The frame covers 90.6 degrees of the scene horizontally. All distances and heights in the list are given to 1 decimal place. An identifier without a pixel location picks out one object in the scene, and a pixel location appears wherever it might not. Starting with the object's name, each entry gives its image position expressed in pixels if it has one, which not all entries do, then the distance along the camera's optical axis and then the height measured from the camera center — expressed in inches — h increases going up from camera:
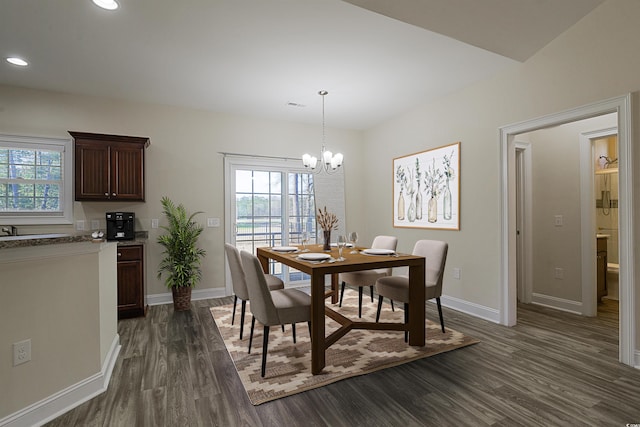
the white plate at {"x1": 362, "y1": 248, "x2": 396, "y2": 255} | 116.3 -13.9
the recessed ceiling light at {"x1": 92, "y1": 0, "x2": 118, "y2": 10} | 90.0 +61.3
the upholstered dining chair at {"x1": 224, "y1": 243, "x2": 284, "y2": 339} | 113.4 -21.3
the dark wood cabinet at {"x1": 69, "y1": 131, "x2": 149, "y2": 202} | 144.2 +23.5
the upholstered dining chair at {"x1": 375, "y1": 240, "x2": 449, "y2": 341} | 117.7 -25.9
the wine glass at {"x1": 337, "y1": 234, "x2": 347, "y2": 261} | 114.6 -9.3
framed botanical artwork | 156.7 +14.0
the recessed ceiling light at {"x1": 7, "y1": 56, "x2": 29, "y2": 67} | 119.3 +59.8
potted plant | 156.9 -19.9
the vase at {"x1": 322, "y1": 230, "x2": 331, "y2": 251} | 128.1 -10.0
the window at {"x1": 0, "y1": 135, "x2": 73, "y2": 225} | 143.3 +17.0
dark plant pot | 156.7 -40.6
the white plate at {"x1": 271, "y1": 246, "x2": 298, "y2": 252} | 129.6 -13.9
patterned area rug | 87.7 -46.3
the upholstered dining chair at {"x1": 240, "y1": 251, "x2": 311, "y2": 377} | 91.4 -26.9
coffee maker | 148.8 -4.4
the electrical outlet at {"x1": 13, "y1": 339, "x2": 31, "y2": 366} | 68.8 -29.7
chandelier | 149.2 +26.6
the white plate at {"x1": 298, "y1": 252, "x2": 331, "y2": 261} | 104.6 -13.9
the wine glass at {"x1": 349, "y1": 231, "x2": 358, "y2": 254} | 120.4 -8.7
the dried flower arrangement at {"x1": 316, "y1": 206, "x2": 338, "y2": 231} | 130.2 -4.4
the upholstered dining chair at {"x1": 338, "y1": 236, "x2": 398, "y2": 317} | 142.9 -27.9
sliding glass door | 187.6 +6.9
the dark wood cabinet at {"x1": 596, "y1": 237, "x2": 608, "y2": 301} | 165.5 -28.0
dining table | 93.1 -22.9
